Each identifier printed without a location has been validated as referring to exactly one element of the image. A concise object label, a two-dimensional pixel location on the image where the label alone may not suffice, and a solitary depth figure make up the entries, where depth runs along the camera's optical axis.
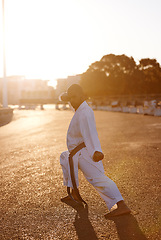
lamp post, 28.54
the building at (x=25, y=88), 145.00
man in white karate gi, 3.91
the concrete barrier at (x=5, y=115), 21.77
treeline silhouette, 50.09
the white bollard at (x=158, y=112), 25.33
